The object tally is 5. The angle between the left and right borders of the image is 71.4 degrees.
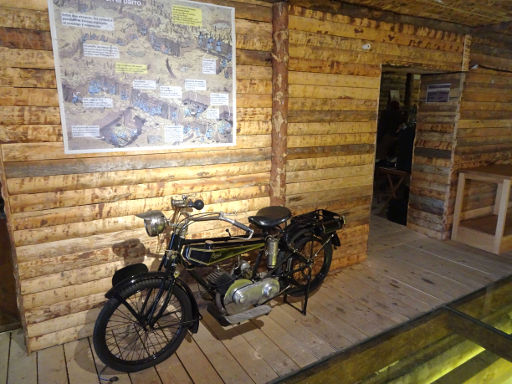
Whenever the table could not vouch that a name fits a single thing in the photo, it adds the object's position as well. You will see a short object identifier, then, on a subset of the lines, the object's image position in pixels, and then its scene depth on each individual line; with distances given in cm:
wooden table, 433
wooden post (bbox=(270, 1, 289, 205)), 317
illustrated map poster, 246
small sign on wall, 473
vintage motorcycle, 245
